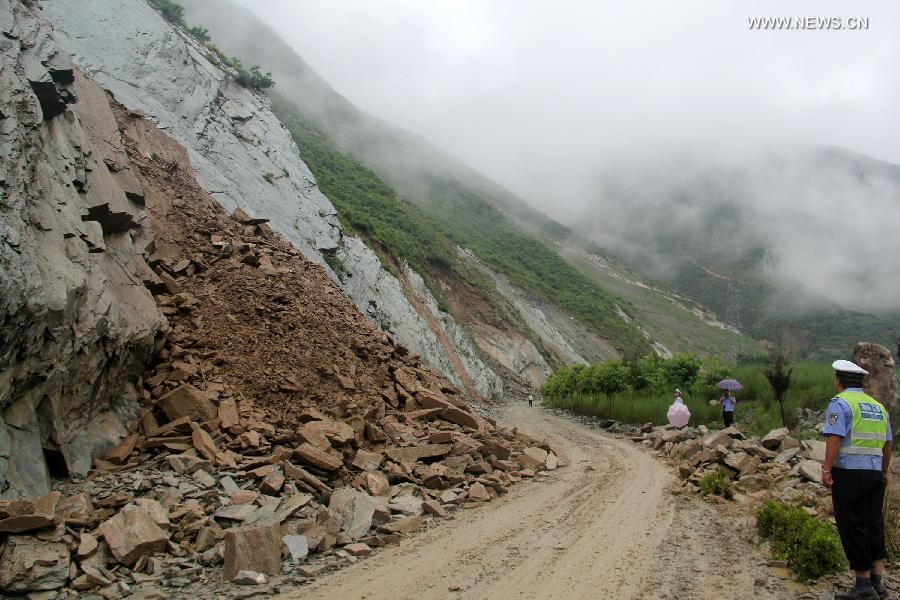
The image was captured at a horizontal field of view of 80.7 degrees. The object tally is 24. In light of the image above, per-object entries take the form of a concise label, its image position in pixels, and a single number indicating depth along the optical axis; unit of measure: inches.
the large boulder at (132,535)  228.4
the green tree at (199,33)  1260.2
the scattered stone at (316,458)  335.6
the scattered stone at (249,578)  223.0
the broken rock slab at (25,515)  210.7
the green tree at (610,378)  1061.1
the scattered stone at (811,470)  327.3
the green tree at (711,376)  877.2
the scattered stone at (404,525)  285.7
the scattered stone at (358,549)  259.8
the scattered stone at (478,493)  355.3
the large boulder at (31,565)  201.6
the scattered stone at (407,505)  315.6
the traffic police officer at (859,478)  183.3
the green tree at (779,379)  641.0
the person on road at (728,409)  649.0
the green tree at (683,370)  949.4
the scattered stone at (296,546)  248.2
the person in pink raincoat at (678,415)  677.9
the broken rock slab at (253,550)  230.0
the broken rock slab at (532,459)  450.9
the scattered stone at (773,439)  441.1
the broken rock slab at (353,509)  282.2
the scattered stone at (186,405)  353.7
